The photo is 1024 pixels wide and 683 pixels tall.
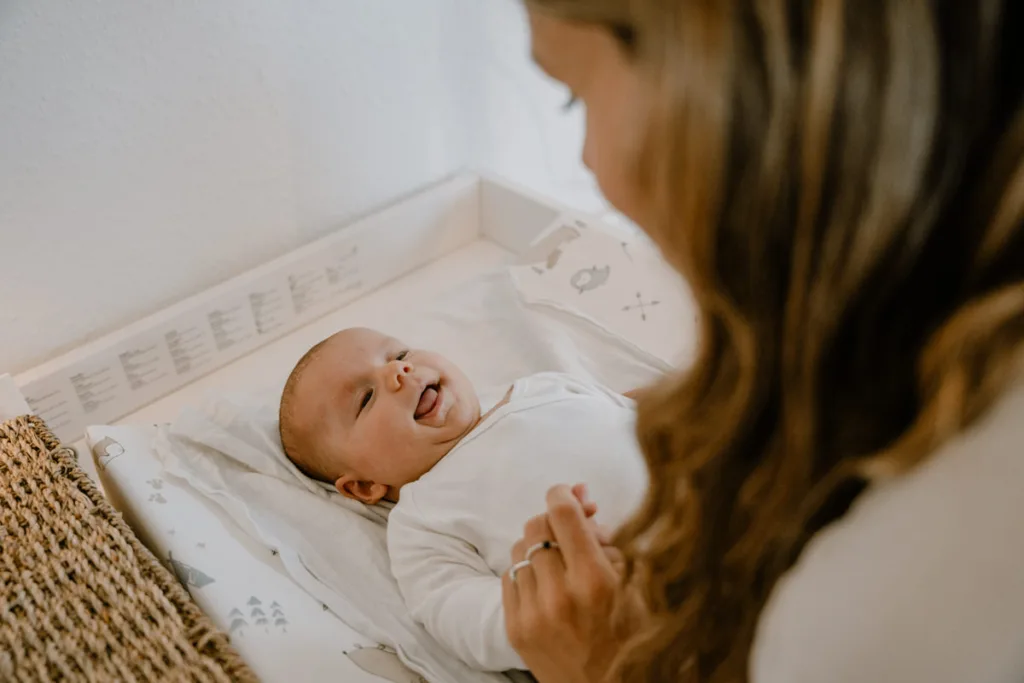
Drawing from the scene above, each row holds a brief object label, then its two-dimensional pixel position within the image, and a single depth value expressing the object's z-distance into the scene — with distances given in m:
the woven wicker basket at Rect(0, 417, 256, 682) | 0.71
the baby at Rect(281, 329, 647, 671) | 0.88
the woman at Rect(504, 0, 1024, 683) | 0.34
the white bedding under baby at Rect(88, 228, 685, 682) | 0.82
